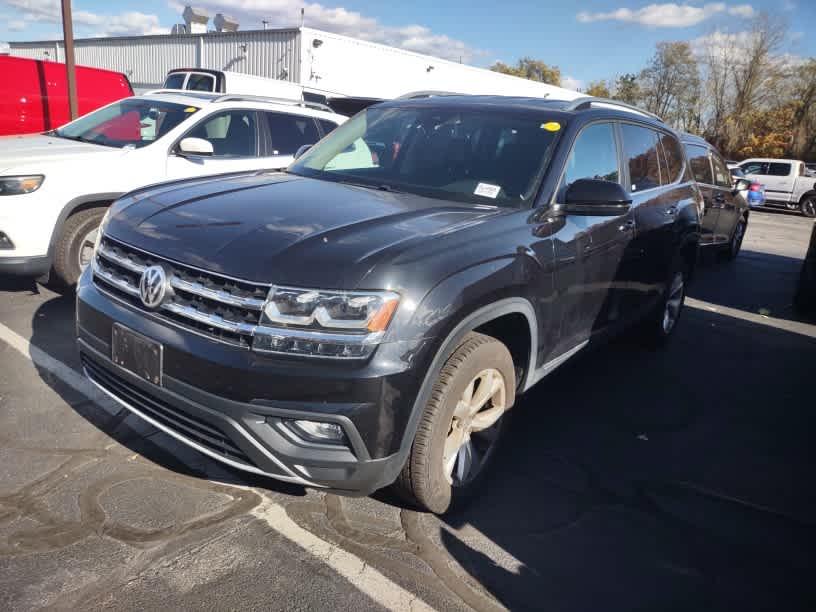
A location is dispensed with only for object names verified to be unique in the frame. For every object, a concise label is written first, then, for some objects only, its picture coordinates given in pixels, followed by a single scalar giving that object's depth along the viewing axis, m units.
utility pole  10.06
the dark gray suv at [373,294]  2.29
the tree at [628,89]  61.99
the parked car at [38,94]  9.53
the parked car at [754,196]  19.37
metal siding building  22.23
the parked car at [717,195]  8.55
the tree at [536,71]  82.31
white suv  4.90
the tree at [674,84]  53.38
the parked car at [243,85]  14.15
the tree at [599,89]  71.14
